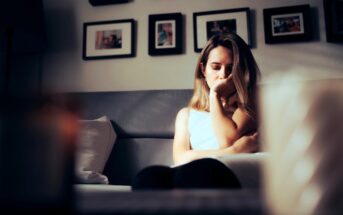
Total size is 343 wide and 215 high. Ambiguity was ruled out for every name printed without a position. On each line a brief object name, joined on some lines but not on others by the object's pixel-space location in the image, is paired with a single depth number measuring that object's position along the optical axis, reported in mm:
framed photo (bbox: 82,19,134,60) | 2018
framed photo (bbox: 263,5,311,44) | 1838
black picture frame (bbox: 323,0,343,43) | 1795
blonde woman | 1292
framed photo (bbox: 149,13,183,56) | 1954
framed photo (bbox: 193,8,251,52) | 1895
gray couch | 1683
